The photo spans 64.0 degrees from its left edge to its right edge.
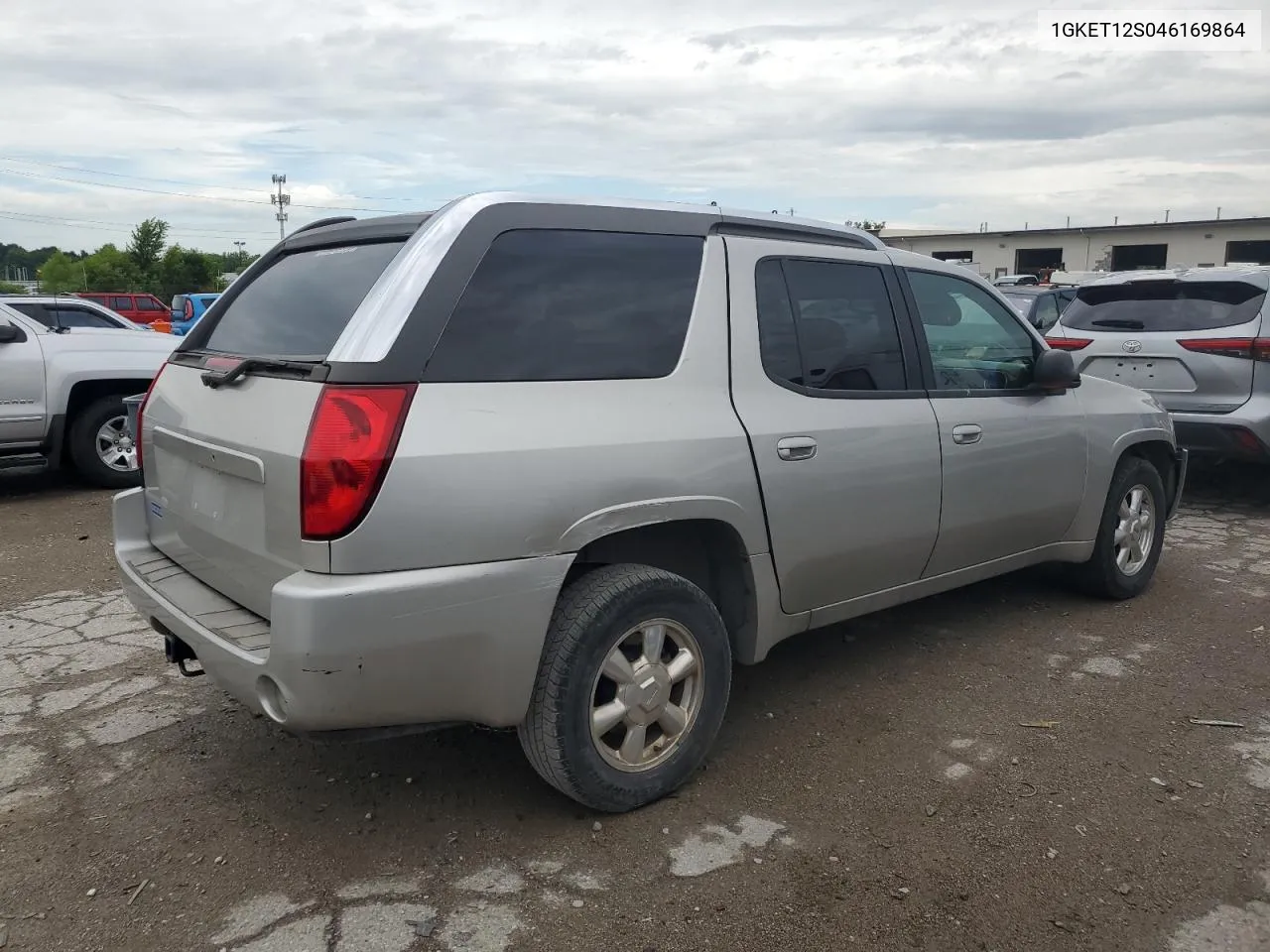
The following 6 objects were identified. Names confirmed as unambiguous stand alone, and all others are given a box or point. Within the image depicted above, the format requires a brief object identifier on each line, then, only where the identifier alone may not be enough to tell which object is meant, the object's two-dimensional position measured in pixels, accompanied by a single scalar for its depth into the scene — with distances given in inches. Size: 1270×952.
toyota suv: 272.1
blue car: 927.0
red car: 1270.9
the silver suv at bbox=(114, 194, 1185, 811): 99.3
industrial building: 1268.5
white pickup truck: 298.4
